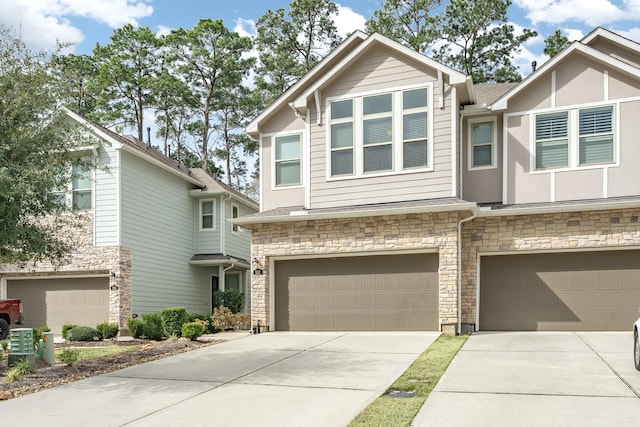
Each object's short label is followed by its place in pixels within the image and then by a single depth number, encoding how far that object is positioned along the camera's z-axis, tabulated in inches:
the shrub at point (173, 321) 604.1
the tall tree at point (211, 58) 1330.0
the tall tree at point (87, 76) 1302.9
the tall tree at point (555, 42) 1139.3
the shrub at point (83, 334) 647.8
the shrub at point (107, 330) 655.8
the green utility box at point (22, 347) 420.8
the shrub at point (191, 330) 547.5
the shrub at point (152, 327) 608.1
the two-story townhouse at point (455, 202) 553.3
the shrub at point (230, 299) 831.7
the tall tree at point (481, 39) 1192.8
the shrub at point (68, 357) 421.4
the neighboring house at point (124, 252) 737.6
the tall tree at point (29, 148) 369.7
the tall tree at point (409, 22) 1208.8
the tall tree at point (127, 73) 1327.5
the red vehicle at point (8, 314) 668.7
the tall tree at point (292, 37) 1299.2
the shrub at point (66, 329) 668.1
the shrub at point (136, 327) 607.2
